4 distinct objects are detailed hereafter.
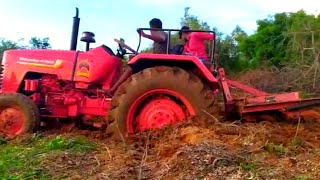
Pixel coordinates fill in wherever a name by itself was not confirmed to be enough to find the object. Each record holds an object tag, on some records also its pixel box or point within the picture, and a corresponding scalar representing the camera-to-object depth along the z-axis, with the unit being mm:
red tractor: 4202
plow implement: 4389
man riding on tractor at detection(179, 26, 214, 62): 4659
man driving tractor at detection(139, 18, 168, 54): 4671
